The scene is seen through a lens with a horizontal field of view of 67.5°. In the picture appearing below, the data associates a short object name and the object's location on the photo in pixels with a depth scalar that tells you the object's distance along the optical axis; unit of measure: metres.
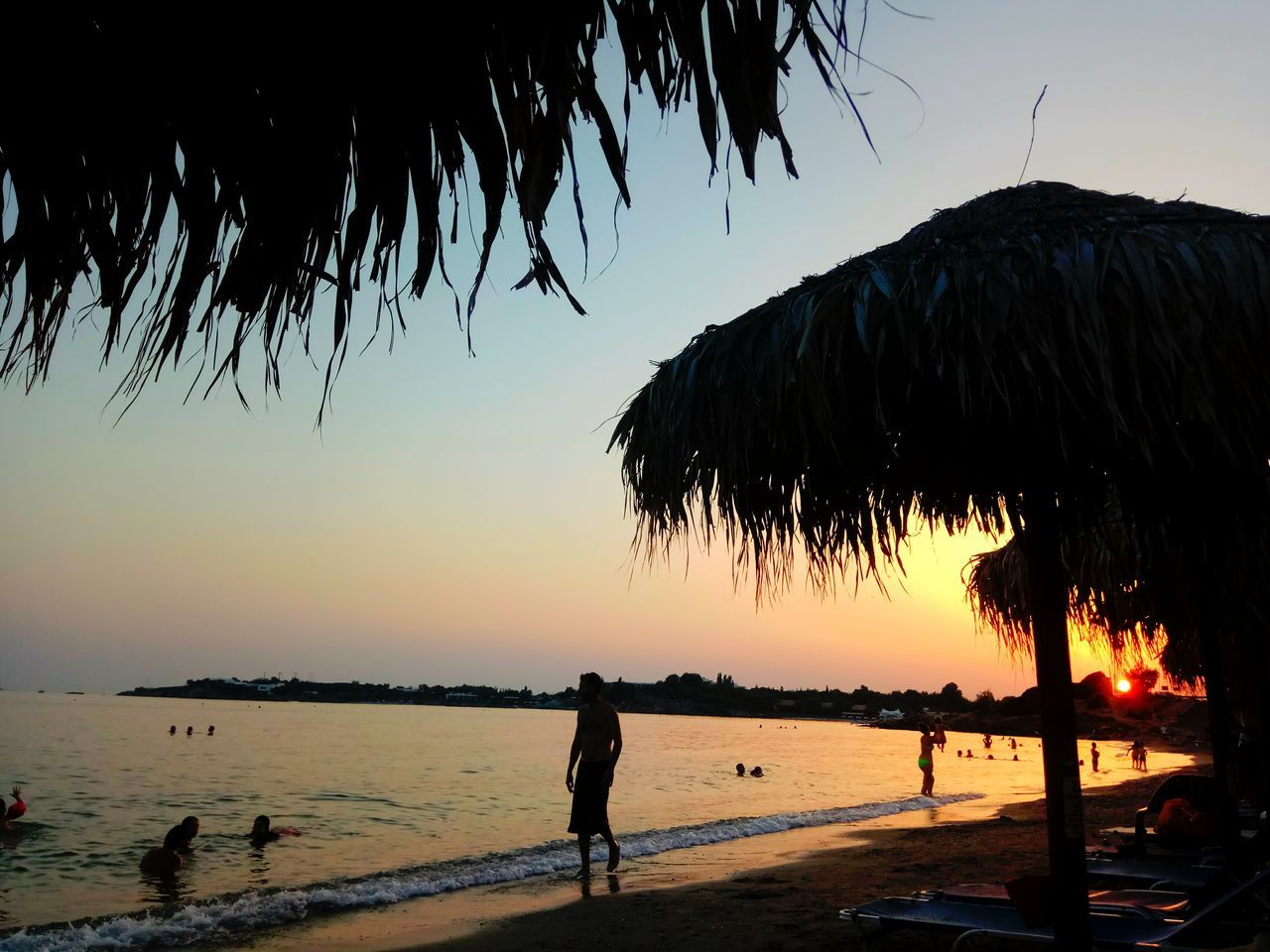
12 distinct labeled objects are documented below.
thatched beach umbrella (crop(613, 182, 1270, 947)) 3.50
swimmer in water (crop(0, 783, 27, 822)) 17.03
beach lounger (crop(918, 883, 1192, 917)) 4.88
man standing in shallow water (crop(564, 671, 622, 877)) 8.82
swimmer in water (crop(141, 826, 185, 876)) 12.95
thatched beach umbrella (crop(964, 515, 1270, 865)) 5.54
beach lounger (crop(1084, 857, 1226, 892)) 6.11
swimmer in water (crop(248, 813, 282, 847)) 16.06
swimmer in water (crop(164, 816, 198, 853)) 13.84
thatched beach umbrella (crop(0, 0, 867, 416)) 1.60
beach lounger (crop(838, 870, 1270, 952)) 4.37
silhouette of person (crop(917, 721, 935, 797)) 23.72
